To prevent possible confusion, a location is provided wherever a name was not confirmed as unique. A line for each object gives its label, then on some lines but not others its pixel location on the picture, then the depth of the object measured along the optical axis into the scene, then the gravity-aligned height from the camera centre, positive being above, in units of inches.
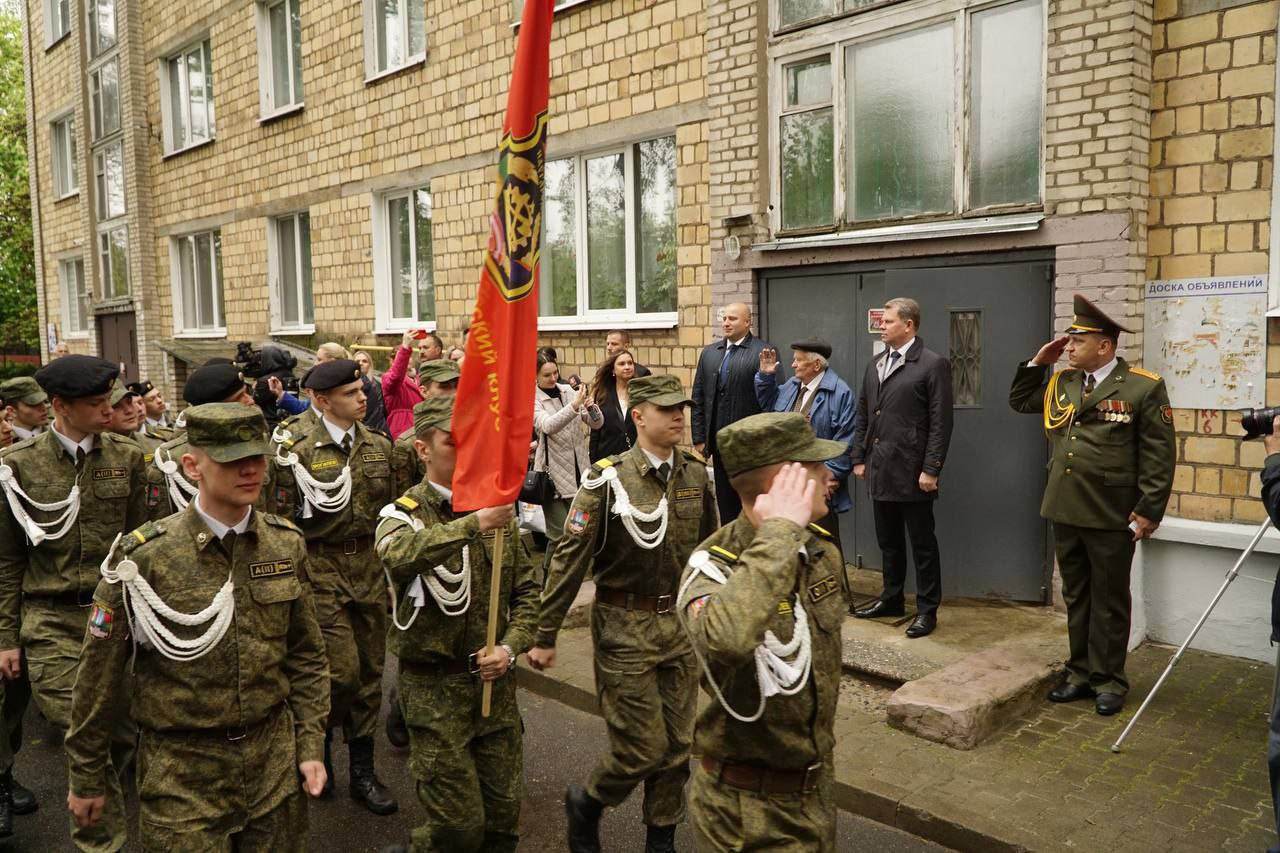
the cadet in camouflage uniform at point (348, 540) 201.6 -41.6
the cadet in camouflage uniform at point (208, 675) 122.3 -41.0
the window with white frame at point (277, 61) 616.7 +169.9
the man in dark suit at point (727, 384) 322.0 -17.3
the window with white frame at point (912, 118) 286.8 +64.2
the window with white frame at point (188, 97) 715.4 +174.7
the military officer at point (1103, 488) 224.1 -36.8
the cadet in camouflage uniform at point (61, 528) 183.9 -35.2
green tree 1275.8 +146.1
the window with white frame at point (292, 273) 630.5 +40.8
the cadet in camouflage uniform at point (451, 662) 147.8 -48.8
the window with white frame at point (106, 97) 825.5 +201.3
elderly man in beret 287.0 -20.9
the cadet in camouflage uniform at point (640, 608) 167.3 -47.0
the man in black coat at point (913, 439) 270.8 -29.9
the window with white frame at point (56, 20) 929.5 +296.0
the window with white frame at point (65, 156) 952.3 +174.9
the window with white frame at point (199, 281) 732.7 +42.9
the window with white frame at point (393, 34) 513.7 +155.1
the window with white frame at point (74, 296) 973.8 +43.4
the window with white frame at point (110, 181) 840.3 +134.3
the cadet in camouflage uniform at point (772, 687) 111.6 -39.8
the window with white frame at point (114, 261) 840.9 +66.6
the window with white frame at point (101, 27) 824.3 +257.8
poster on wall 250.8 -4.3
